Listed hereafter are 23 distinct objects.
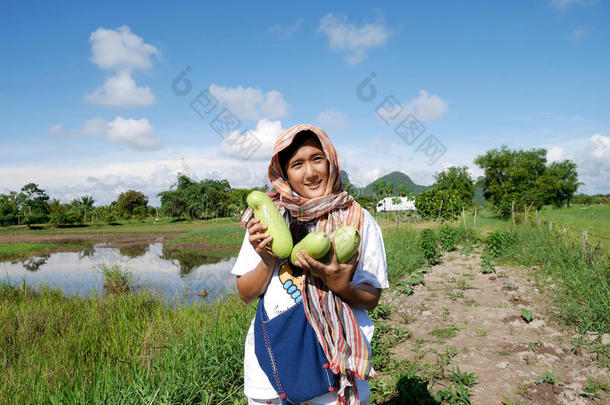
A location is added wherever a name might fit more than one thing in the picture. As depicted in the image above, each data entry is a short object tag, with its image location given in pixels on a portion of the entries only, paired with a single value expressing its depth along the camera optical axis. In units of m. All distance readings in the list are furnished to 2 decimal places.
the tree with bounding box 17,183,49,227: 48.19
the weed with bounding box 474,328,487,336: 4.57
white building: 54.12
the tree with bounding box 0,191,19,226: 47.41
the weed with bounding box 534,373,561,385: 3.34
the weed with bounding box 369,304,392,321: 5.38
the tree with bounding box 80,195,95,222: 58.86
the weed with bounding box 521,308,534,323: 4.75
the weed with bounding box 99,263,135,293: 11.29
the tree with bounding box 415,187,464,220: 24.14
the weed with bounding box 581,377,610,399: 3.12
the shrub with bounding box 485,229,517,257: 9.16
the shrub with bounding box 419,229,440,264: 8.85
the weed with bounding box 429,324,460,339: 4.60
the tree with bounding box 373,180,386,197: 58.06
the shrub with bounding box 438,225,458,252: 10.89
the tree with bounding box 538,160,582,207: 44.95
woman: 1.37
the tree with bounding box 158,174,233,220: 54.12
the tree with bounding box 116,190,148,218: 63.56
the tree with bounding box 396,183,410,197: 53.83
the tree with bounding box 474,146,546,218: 37.66
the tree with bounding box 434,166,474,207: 53.06
